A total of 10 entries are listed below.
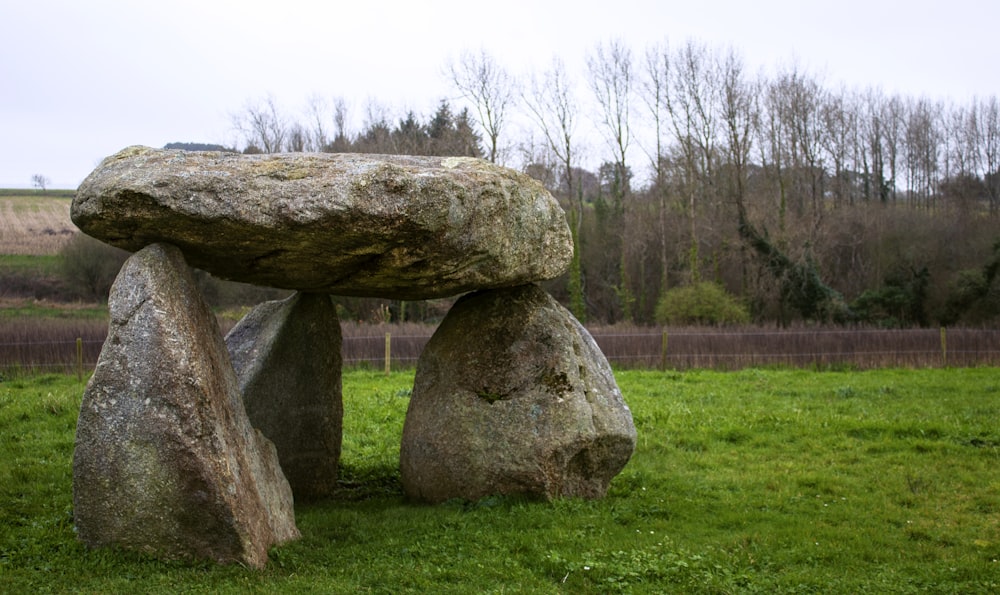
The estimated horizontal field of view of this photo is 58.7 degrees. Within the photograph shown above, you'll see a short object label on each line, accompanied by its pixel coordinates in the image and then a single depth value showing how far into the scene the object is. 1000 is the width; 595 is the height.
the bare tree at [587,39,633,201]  40.53
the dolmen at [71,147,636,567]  6.26
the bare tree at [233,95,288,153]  41.62
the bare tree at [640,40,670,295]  39.50
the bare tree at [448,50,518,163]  40.66
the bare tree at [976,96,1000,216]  48.59
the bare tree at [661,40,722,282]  38.69
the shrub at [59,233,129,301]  34.81
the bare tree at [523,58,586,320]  38.66
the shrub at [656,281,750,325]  32.28
